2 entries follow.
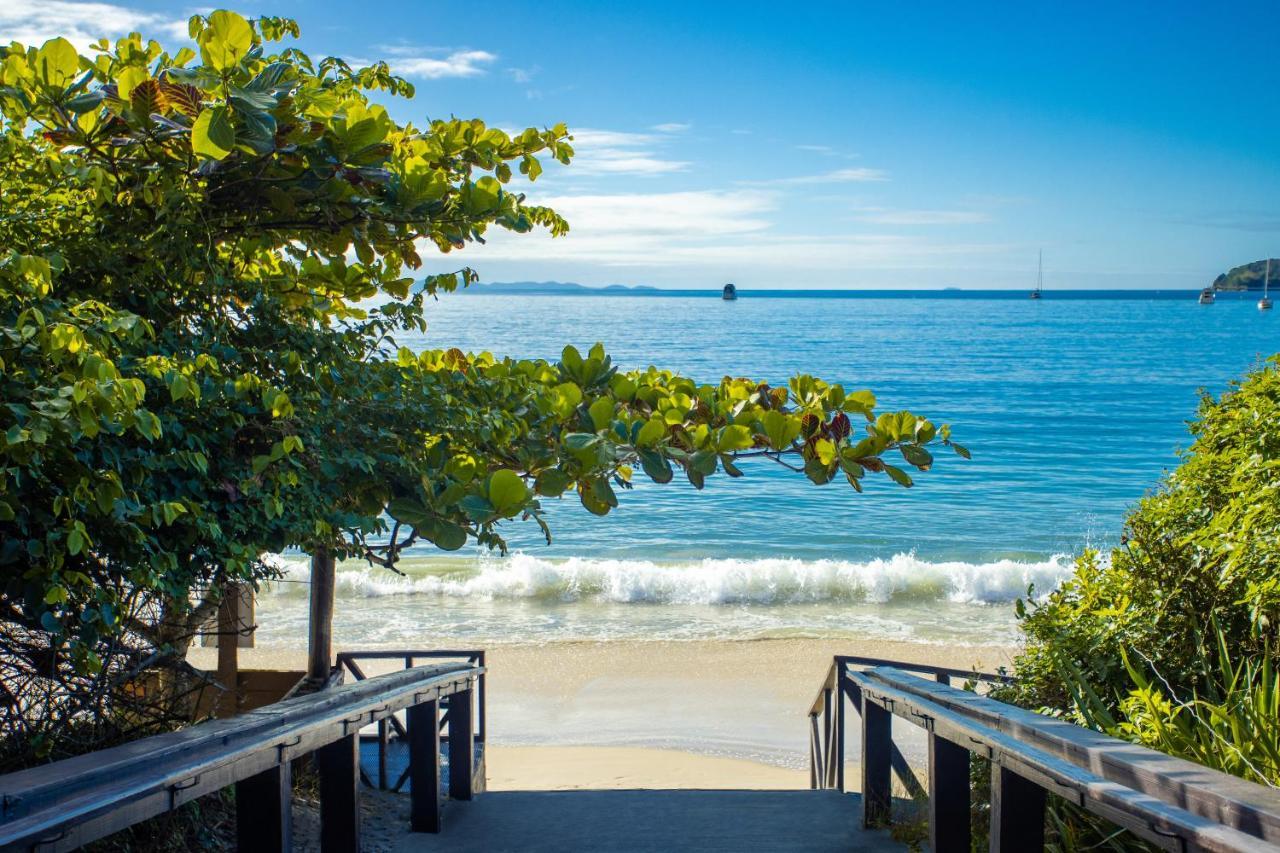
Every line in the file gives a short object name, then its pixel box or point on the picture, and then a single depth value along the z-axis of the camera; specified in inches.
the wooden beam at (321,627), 264.4
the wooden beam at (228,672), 257.4
